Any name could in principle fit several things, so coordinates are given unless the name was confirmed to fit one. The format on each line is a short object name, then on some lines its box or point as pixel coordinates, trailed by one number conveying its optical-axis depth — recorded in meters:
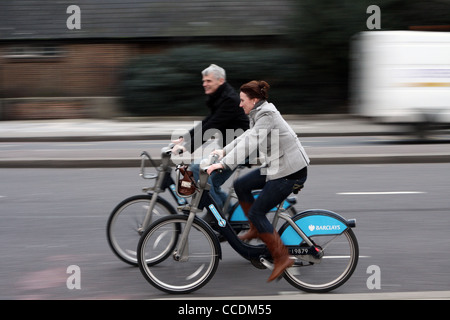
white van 14.23
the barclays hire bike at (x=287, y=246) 4.84
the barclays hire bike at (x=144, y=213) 5.43
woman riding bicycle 4.70
